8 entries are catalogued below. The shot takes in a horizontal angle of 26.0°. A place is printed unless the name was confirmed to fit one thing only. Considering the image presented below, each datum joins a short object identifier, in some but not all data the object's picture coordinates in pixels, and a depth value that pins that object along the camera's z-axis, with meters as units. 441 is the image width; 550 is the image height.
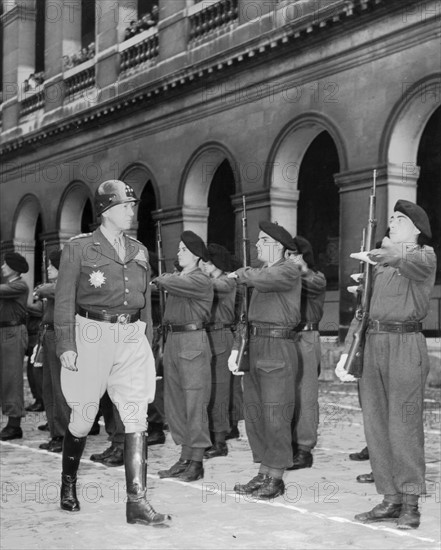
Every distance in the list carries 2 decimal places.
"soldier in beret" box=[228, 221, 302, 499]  6.71
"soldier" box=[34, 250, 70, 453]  8.73
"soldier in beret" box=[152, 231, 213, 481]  7.50
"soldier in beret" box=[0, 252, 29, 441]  9.62
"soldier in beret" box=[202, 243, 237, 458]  8.63
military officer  5.95
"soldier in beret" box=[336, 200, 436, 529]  5.88
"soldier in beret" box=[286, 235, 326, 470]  8.12
